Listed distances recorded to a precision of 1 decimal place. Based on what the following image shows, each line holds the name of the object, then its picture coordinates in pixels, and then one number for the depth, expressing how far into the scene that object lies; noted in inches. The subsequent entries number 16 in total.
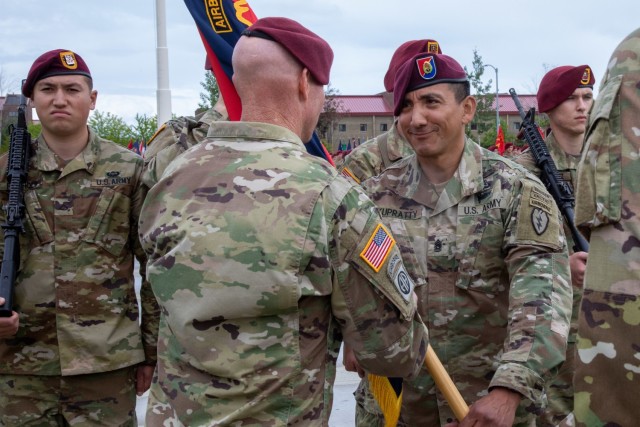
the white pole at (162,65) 523.8
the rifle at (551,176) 176.6
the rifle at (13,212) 149.2
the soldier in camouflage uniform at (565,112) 189.8
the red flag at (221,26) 156.1
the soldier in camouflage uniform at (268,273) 85.5
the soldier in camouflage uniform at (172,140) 153.3
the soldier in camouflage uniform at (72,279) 157.2
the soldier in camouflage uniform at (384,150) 195.0
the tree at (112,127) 1550.0
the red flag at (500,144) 551.9
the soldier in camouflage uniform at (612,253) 71.7
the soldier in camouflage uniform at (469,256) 112.6
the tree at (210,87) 1226.3
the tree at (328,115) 1760.6
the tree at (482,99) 1910.7
